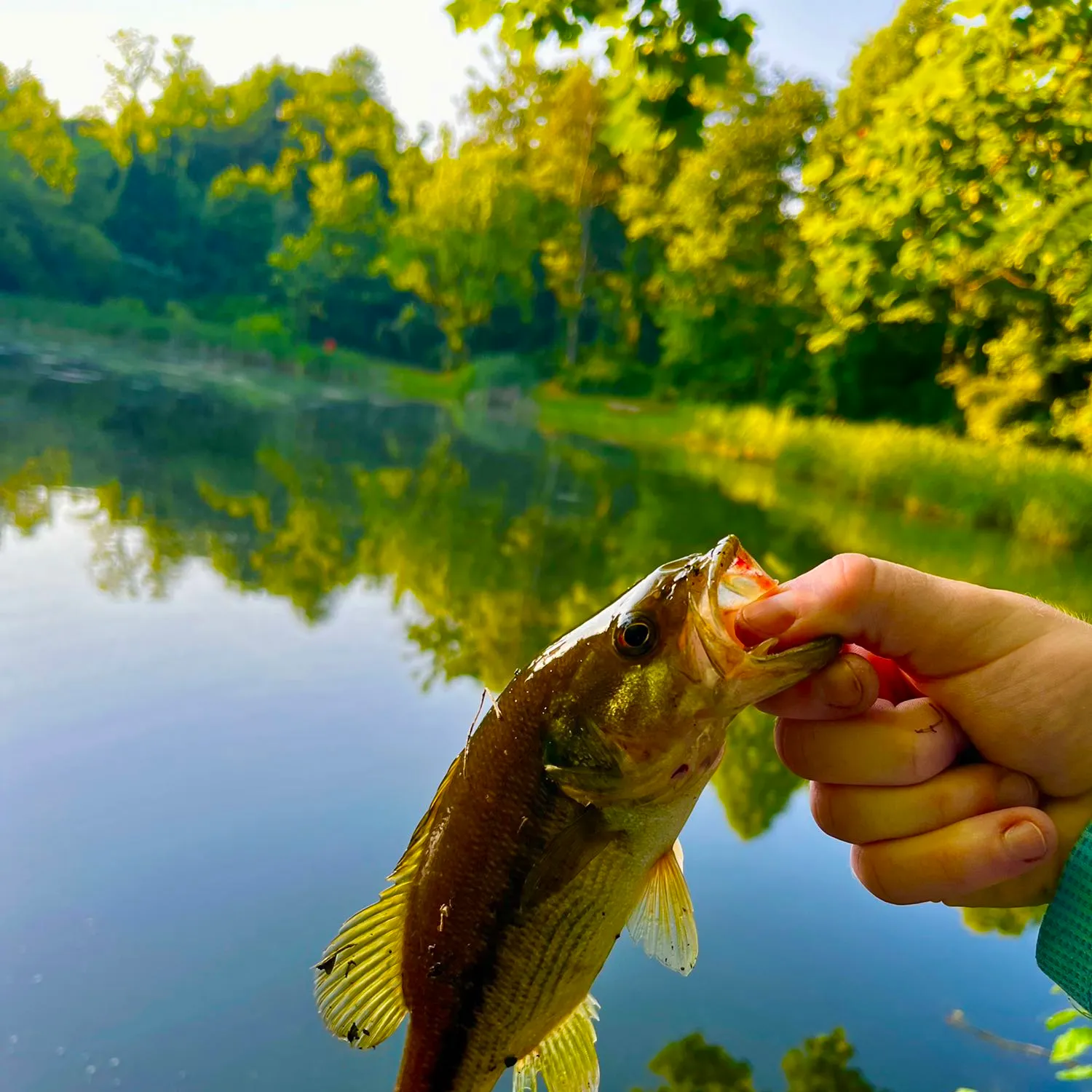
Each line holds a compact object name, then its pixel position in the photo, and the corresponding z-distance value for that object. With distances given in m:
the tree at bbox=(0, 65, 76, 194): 31.66
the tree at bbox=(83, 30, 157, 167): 36.09
